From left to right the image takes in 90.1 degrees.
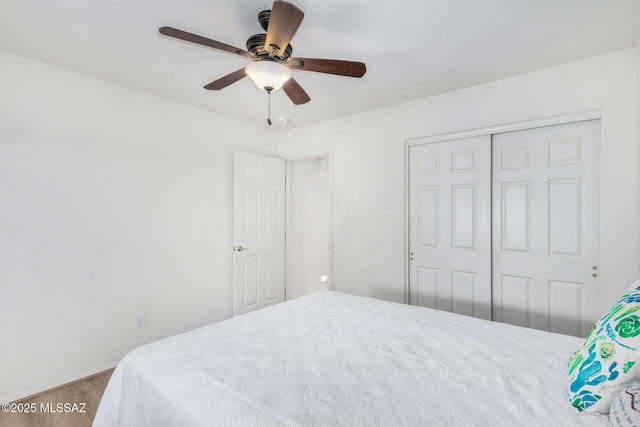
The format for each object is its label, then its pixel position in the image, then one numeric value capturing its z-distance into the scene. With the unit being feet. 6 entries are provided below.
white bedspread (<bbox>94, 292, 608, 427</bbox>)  3.37
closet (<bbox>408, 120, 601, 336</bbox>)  7.63
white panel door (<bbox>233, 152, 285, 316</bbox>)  11.60
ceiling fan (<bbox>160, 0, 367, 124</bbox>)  4.86
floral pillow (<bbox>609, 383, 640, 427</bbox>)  2.52
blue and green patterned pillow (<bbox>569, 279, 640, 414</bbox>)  3.08
